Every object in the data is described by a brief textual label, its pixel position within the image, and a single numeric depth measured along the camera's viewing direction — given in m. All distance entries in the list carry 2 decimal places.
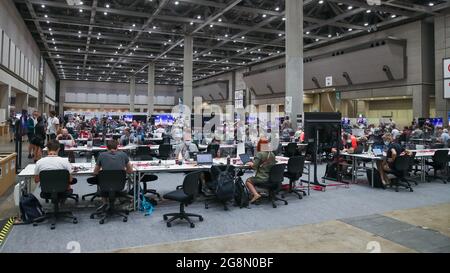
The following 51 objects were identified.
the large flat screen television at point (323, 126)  8.04
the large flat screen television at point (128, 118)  25.72
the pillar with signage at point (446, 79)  15.67
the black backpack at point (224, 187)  5.76
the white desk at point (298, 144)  11.79
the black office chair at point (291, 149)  11.00
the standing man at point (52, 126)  12.16
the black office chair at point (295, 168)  6.77
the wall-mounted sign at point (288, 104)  13.16
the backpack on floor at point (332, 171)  8.76
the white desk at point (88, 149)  9.12
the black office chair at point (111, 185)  4.95
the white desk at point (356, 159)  7.96
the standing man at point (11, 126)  16.83
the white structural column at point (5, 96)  15.55
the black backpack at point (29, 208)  4.93
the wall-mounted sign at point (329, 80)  20.24
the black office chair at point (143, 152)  8.19
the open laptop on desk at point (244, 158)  6.67
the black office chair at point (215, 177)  5.95
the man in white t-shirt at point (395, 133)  13.24
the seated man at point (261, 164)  6.27
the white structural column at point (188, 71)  21.16
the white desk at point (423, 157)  8.60
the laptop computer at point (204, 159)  6.64
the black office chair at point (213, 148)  9.27
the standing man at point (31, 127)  11.41
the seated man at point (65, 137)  9.84
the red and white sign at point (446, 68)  15.64
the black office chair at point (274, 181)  6.15
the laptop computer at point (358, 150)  8.93
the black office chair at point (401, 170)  7.59
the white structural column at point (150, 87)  30.44
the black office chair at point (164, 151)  9.79
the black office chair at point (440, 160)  8.58
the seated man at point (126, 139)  10.84
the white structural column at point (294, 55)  13.06
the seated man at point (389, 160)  7.71
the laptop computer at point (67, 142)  9.50
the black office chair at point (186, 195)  4.91
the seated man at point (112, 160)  5.17
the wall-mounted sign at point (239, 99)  32.59
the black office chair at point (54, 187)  4.70
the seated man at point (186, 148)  7.46
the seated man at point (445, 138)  11.60
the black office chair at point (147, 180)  6.42
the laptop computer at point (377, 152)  8.16
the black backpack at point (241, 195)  6.11
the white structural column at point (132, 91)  38.53
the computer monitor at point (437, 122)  15.31
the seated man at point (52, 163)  4.88
